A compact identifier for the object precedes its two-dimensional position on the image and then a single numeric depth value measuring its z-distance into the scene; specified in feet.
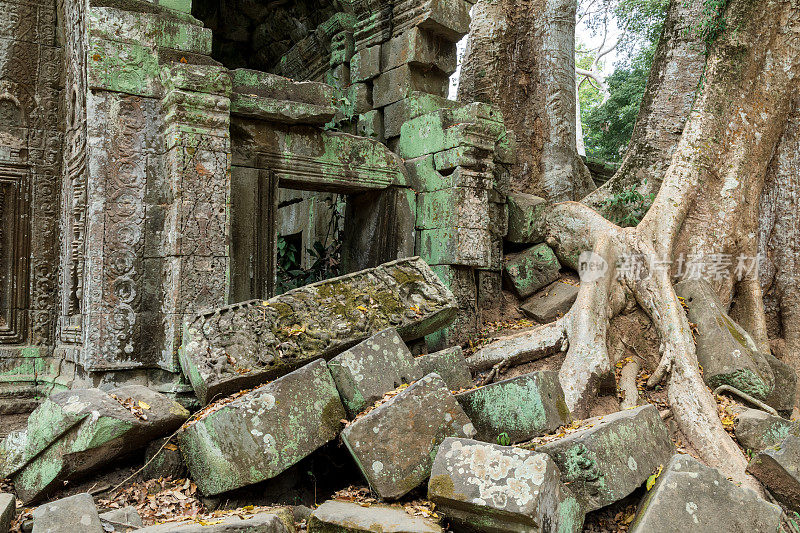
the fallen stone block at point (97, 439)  11.03
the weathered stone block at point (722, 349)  13.76
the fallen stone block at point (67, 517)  8.86
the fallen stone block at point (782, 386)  14.42
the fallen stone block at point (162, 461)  11.82
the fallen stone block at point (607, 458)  10.06
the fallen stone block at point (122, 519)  9.81
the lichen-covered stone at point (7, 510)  9.55
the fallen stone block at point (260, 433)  10.69
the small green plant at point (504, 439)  11.64
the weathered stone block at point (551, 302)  19.03
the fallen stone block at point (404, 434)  10.32
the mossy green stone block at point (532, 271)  20.29
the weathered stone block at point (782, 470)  10.92
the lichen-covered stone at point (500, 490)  8.73
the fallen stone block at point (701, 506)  8.95
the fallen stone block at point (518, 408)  11.58
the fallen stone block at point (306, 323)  12.03
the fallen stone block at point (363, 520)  8.90
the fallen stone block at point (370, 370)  11.85
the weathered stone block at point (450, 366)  13.71
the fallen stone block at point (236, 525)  8.48
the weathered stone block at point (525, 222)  20.97
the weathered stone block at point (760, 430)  12.23
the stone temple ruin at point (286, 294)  10.20
